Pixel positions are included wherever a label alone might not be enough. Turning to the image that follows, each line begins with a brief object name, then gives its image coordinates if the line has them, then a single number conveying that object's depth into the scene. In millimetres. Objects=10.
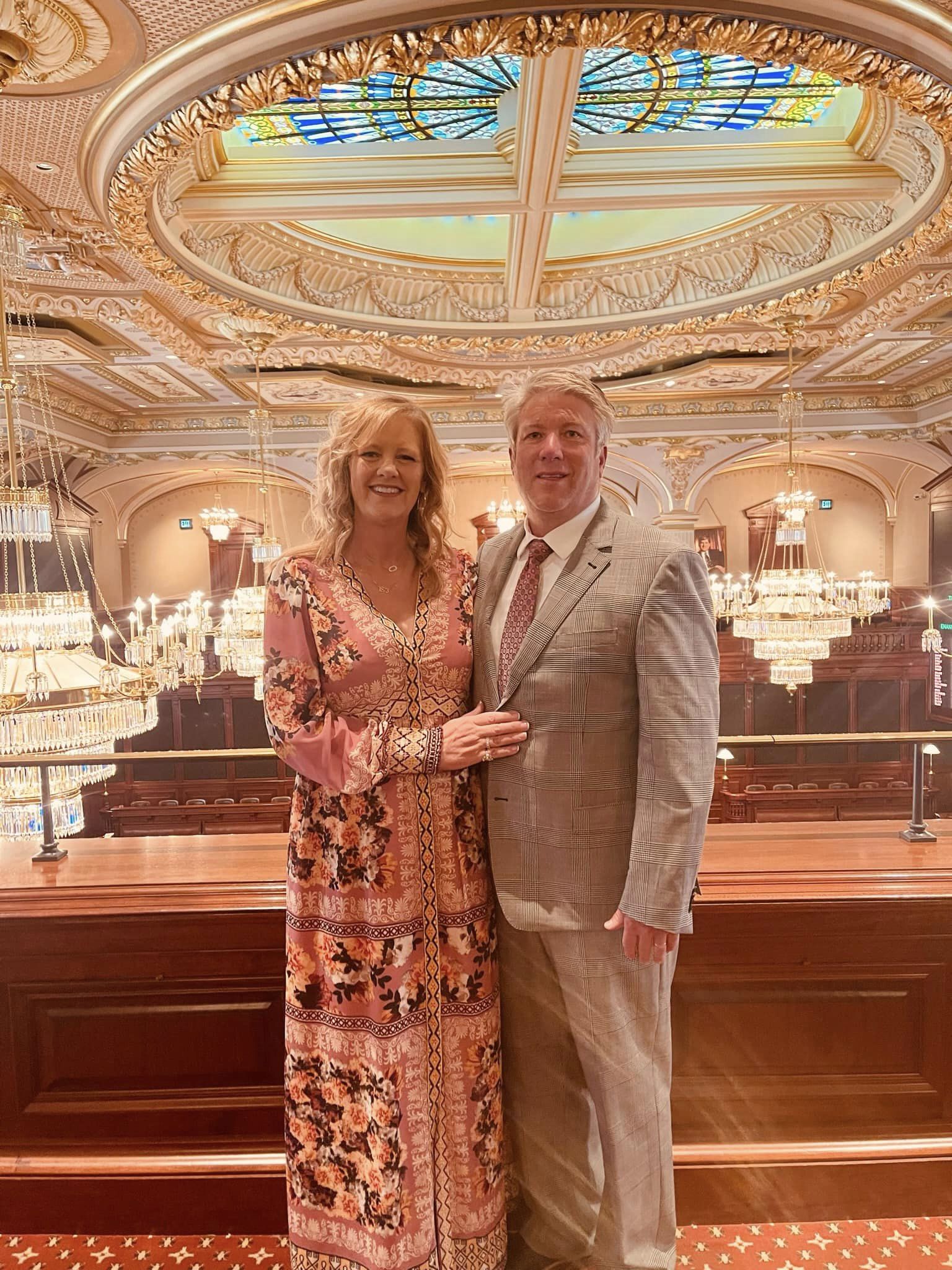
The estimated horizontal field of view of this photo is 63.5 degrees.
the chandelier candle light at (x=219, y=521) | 11164
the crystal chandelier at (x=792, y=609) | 5926
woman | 1505
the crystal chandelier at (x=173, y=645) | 4516
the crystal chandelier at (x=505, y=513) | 8375
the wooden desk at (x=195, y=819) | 9359
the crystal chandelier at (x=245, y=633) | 5703
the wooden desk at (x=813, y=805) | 9492
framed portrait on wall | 13367
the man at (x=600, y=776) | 1385
